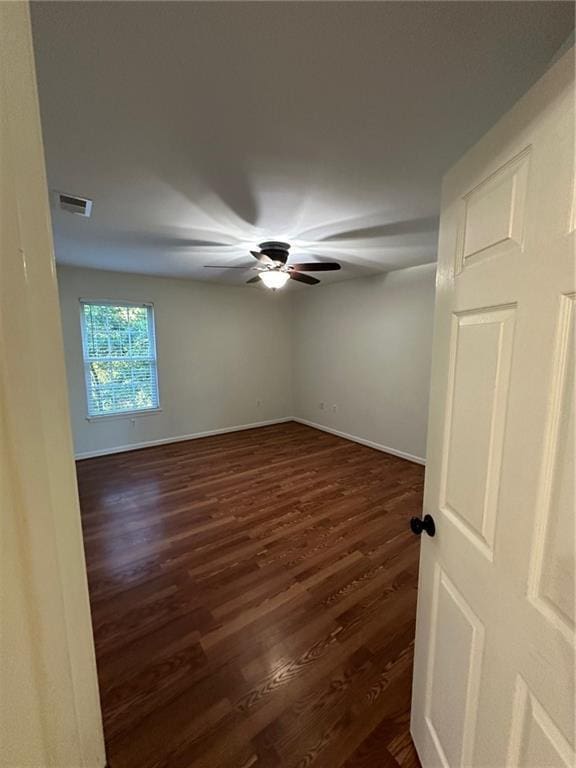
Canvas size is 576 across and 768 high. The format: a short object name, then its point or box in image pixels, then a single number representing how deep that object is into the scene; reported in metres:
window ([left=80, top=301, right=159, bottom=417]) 3.97
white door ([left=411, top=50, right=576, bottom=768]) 0.55
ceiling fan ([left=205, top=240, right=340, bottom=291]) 2.71
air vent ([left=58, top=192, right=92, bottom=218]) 1.90
